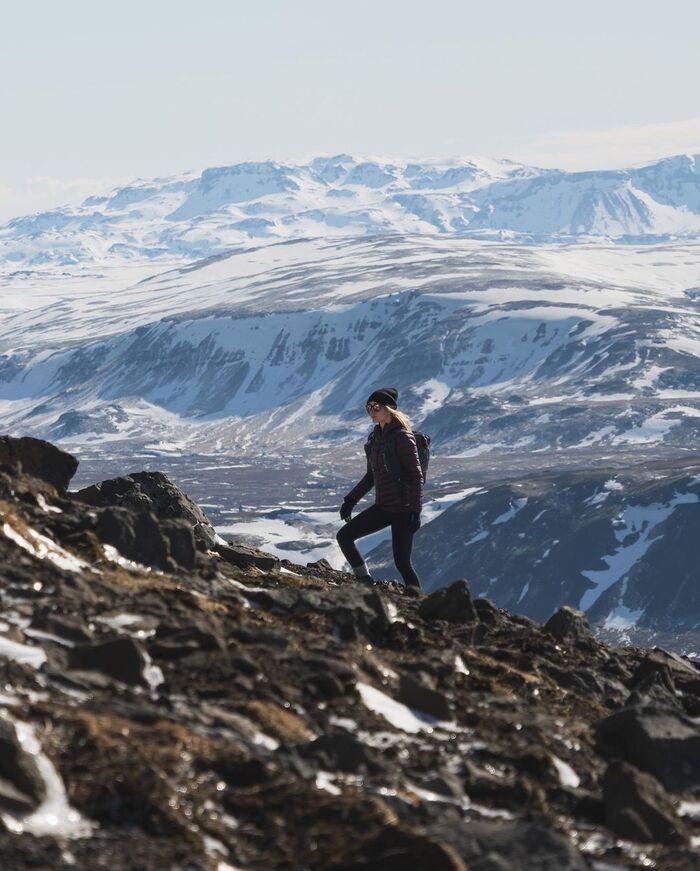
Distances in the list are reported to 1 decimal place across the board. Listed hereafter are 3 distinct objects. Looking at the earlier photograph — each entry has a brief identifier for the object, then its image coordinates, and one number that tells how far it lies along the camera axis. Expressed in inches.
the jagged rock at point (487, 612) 874.1
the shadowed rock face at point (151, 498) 1004.6
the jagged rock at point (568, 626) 853.8
